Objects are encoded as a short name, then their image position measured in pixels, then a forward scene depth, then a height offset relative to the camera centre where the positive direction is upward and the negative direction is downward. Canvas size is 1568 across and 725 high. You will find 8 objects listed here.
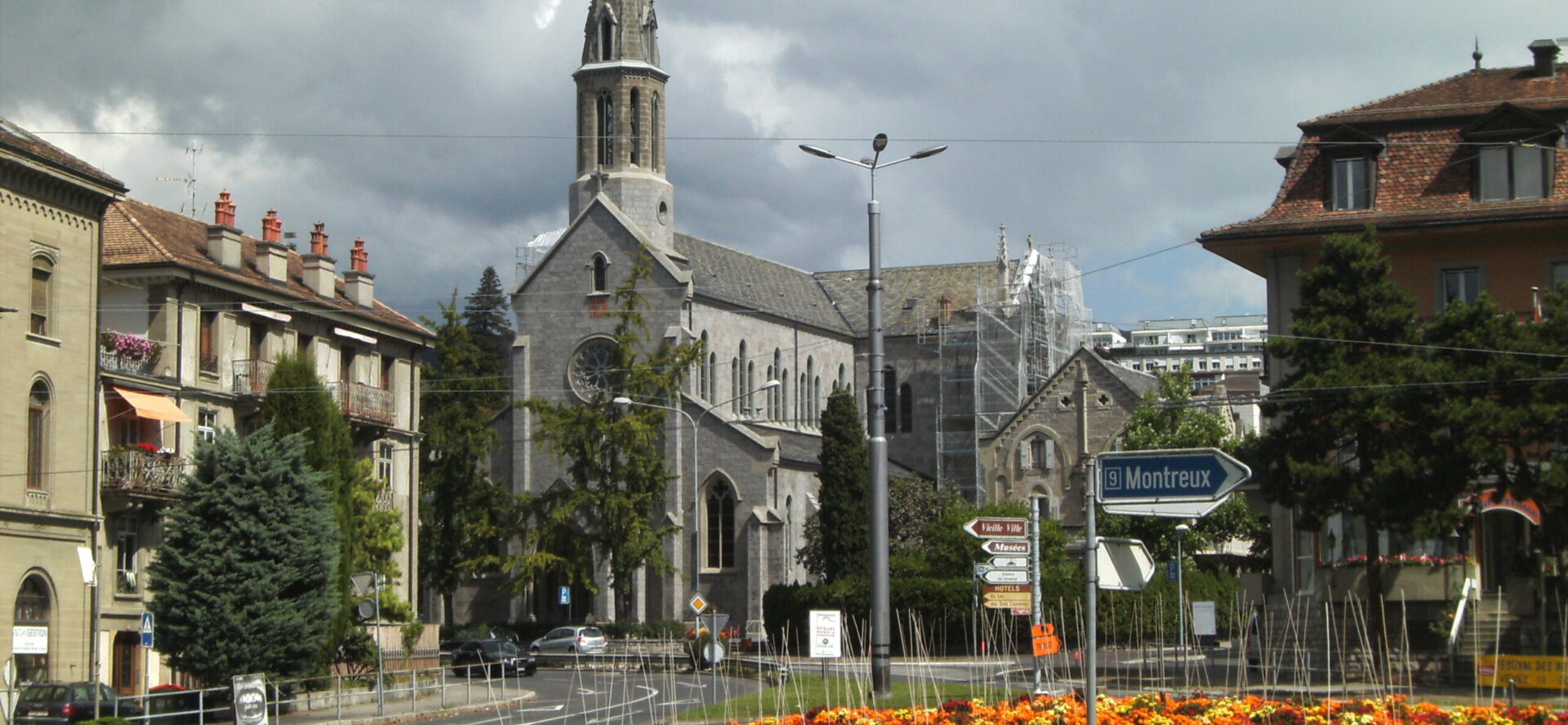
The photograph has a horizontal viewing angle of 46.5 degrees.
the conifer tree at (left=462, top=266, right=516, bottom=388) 109.06 +12.39
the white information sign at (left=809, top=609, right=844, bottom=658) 25.89 -1.66
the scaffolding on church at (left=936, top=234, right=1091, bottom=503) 81.56 +7.12
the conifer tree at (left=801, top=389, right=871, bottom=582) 55.56 +0.52
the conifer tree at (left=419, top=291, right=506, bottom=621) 63.66 +1.11
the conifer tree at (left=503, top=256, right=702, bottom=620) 60.03 +1.61
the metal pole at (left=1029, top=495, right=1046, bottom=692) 21.42 -0.52
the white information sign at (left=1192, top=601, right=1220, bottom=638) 38.47 -2.16
